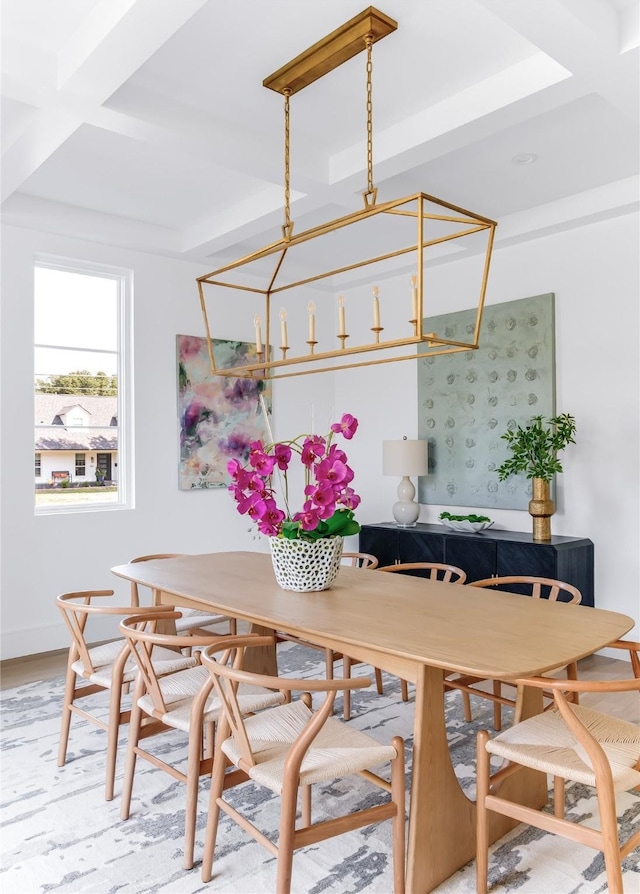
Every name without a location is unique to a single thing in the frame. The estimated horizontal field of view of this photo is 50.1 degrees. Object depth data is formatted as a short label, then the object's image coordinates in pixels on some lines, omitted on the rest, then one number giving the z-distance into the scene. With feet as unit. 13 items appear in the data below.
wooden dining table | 6.34
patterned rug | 6.67
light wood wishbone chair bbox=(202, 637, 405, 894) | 5.65
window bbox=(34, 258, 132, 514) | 15.05
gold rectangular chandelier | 15.87
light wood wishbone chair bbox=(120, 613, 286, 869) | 6.96
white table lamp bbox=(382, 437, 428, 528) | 16.70
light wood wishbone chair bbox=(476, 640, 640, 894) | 5.58
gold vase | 14.11
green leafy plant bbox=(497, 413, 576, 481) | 14.06
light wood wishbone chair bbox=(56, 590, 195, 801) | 8.23
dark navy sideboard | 13.52
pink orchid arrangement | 8.60
